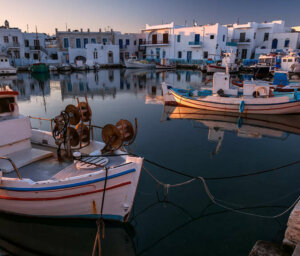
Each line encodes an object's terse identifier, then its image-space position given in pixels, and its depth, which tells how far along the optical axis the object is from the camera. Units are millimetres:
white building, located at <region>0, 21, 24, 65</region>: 51156
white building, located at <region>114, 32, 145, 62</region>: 65569
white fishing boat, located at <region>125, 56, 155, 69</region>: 58719
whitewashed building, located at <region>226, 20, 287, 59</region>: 55812
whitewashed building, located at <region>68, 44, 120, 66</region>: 57406
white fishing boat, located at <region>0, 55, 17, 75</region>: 44312
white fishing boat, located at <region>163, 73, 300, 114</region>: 17344
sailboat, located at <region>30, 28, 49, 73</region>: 50956
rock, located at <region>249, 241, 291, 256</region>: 4675
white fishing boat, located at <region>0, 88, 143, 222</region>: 5656
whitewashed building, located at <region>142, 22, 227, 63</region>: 52781
